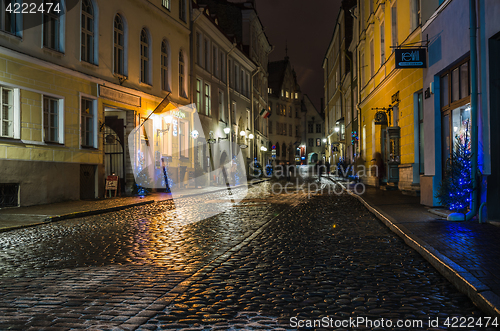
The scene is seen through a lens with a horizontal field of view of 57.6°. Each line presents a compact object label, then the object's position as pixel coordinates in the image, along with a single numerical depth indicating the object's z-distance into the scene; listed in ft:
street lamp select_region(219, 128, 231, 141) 112.91
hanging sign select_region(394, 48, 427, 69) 44.27
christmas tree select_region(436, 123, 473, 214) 32.14
